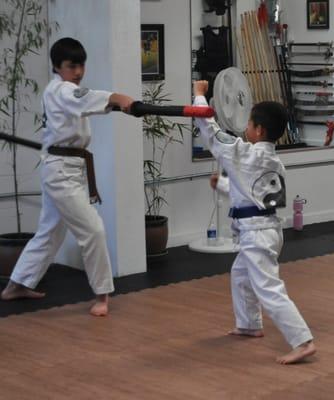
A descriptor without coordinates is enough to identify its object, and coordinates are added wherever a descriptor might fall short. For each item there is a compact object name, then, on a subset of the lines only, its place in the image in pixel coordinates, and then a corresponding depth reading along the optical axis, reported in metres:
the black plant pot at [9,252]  7.81
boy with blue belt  5.60
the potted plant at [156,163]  8.71
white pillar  7.70
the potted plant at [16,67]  7.90
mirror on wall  9.77
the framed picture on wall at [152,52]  9.09
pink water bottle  10.27
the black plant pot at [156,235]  8.65
